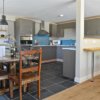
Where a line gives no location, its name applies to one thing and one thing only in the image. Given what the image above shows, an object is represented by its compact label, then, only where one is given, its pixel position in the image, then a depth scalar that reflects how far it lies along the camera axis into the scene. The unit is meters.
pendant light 4.12
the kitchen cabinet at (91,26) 6.28
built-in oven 6.44
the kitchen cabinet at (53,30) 8.20
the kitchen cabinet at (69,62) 3.78
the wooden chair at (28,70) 2.31
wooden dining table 2.58
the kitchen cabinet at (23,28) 6.38
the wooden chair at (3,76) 2.60
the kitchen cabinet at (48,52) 6.46
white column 3.50
